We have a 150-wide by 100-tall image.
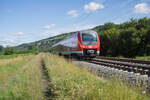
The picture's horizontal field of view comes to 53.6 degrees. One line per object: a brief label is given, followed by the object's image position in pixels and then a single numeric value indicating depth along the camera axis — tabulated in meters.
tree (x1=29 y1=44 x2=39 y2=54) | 95.41
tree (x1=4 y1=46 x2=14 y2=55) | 84.62
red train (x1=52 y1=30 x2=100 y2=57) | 15.23
